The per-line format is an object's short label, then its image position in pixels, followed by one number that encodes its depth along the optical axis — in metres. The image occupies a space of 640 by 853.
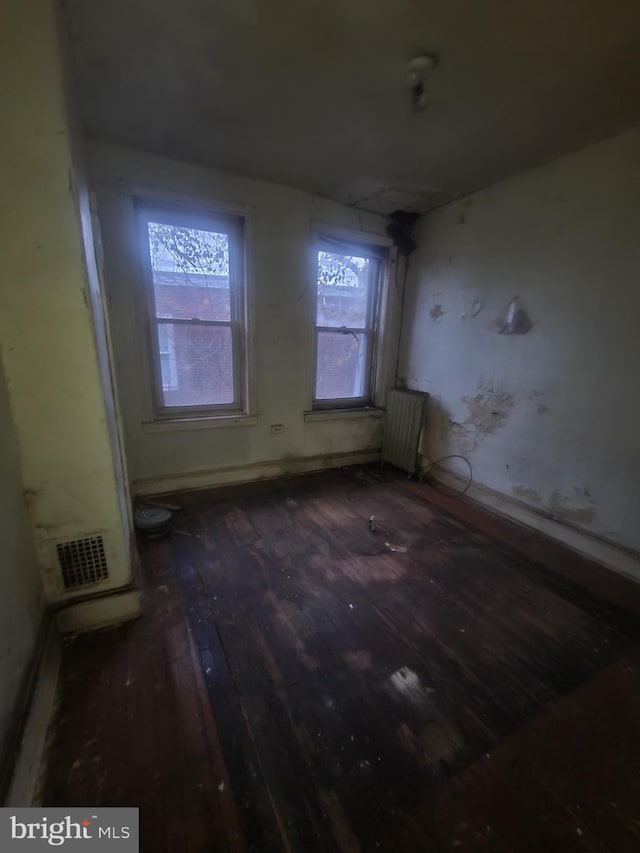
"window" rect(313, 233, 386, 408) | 3.15
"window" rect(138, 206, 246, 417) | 2.48
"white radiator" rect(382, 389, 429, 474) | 3.24
